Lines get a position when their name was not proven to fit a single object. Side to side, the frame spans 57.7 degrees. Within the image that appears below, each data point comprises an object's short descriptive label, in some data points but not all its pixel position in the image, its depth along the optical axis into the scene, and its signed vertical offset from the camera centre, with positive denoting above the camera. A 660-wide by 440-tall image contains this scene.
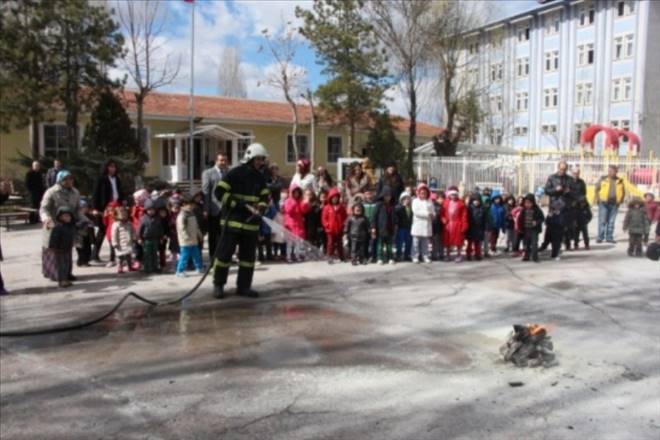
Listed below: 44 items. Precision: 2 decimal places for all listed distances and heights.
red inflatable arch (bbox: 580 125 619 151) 26.74 +2.21
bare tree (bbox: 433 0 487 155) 27.92 +6.32
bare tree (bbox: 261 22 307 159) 29.91 +4.02
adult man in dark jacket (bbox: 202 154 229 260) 9.11 -0.24
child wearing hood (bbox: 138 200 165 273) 8.76 -0.84
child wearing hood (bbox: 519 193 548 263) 10.43 -0.72
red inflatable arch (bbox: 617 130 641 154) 27.92 +2.16
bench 14.53 -1.06
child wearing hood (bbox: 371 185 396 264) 9.94 -0.77
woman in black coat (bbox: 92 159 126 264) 9.58 -0.28
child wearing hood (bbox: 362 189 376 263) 10.13 -0.59
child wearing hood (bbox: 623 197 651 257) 11.00 -0.78
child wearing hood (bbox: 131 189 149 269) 9.19 -0.58
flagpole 22.05 +1.98
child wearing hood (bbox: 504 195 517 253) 11.02 -0.76
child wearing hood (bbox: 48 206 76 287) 7.93 -0.90
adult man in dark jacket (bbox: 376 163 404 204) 10.49 -0.02
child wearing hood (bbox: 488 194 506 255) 10.95 -0.68
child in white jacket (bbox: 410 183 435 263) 10.07 -0.67
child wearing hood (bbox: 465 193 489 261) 10.48 -0.77
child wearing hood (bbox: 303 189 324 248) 10.34 -0.72
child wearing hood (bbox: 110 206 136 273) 8.85 -0.89
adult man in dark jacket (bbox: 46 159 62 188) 13.76 +0.04
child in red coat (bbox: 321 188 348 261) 10.16 -0.73
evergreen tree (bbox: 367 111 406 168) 26.23 +1.43
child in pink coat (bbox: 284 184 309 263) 10.22 -0.64
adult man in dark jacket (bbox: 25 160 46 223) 15.08 -0.30
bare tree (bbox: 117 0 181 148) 25.17 +4.02
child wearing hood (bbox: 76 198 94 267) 8.94 -0.96
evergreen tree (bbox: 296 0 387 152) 27.27 +5.66
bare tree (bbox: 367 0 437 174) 27.36 +6.71
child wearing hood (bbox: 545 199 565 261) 10.73 -0.76
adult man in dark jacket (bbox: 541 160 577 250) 11.09 -0.20
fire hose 6.02 -1.52
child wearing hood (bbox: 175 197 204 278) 8.75 -0.82
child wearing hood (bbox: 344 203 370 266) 9.97 -0.88
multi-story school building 39.00 +7.86
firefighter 7.37 -0.38
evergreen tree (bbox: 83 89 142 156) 20.17 +1.68
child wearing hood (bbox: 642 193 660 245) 11.50 -0.46
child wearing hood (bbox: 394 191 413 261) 10.12 -0.77
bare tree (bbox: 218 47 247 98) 49.50 +7.64
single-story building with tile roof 23.59 +2.05
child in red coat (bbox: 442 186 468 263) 10.32 -0.68
